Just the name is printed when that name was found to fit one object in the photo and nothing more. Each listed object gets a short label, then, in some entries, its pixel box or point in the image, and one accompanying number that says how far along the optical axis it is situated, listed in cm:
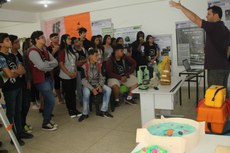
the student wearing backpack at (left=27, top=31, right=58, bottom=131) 294
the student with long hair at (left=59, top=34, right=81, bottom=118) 362
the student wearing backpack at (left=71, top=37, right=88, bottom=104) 414
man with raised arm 236
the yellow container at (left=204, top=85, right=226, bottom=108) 180
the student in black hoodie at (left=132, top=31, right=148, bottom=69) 502
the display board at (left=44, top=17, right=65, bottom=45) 669
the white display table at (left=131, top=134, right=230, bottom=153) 106
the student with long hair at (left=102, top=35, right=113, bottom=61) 475
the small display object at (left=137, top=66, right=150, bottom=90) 276
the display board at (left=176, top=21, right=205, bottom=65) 500
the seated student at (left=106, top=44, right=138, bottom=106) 412
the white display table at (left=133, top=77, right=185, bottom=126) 249
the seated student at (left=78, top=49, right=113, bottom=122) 365
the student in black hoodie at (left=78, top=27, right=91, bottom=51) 456
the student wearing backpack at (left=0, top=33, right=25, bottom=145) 252
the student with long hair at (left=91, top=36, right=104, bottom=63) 446
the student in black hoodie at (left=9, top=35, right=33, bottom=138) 299
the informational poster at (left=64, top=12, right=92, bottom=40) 625
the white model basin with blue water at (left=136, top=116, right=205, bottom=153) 100
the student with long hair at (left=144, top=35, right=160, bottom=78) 516
